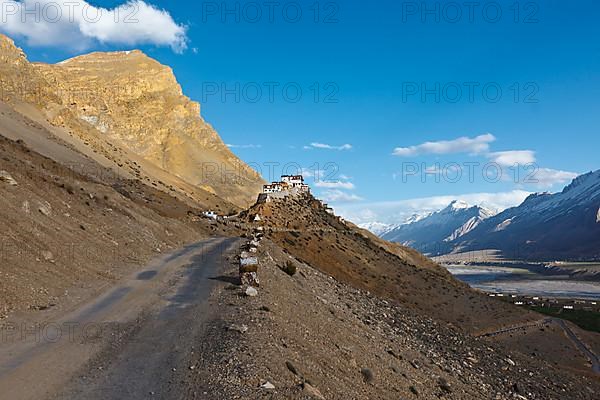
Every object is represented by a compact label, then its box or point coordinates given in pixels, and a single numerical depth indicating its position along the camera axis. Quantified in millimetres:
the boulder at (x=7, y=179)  25156
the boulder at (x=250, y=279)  18281
